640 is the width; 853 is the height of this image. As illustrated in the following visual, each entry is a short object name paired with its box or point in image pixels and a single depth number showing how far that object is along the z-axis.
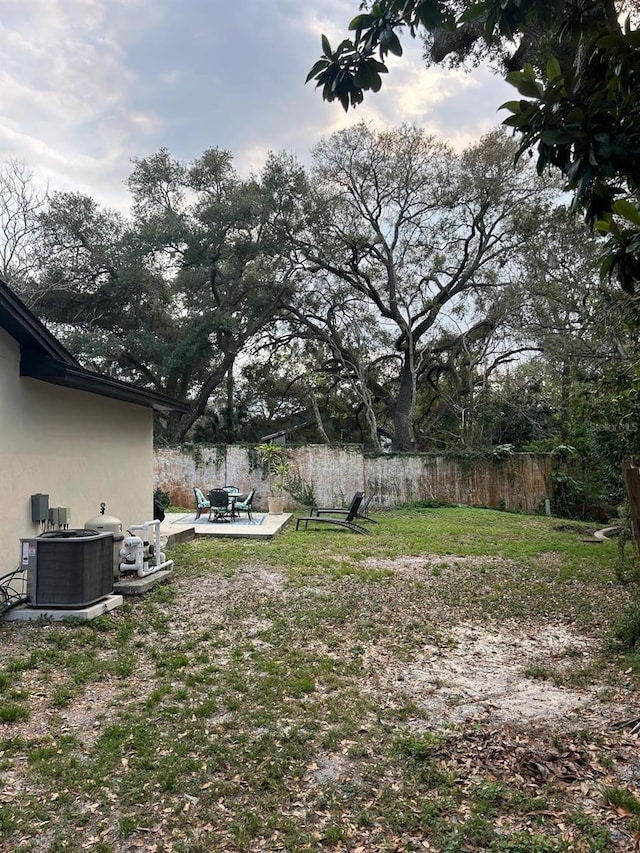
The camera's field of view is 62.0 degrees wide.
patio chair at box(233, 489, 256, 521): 12.23
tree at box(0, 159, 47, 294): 15.55
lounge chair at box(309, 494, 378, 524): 12.49
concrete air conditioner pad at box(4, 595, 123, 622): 4.90
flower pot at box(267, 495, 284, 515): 13.45
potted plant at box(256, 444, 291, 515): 14.85
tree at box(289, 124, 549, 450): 18.48
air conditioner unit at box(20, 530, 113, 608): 5.00
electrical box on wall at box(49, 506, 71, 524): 5.92
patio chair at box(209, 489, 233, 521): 11.88
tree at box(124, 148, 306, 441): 18.23
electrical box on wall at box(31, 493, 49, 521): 5.68
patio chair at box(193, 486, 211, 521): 12.17
